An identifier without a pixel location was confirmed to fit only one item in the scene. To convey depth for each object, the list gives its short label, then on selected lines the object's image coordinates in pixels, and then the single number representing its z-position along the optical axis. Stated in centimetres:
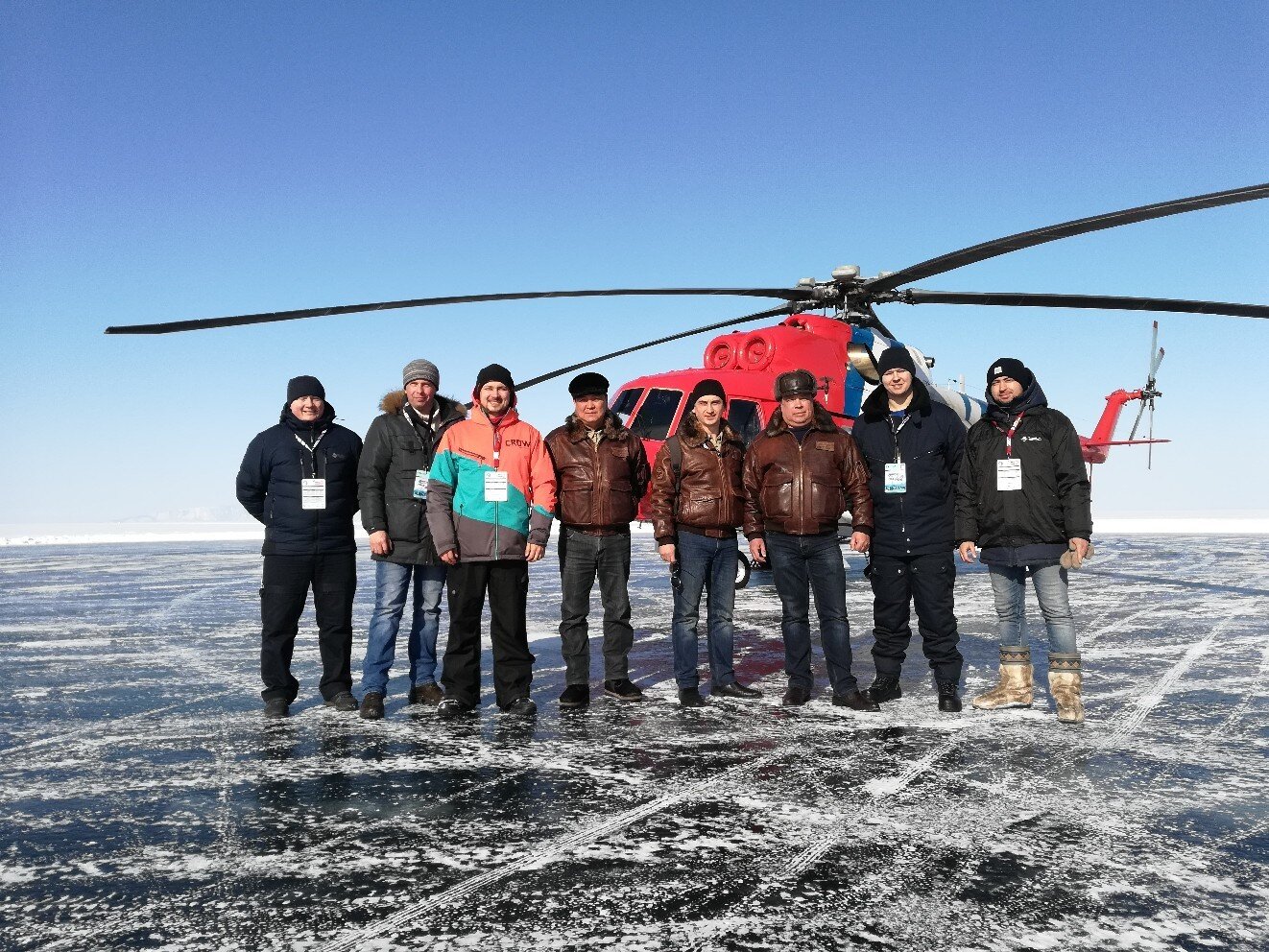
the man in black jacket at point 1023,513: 467
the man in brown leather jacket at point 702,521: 519
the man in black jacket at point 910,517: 504
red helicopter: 925
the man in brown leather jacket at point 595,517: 515
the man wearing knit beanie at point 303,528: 498
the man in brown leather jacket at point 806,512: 498
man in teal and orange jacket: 491
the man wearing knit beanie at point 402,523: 502
